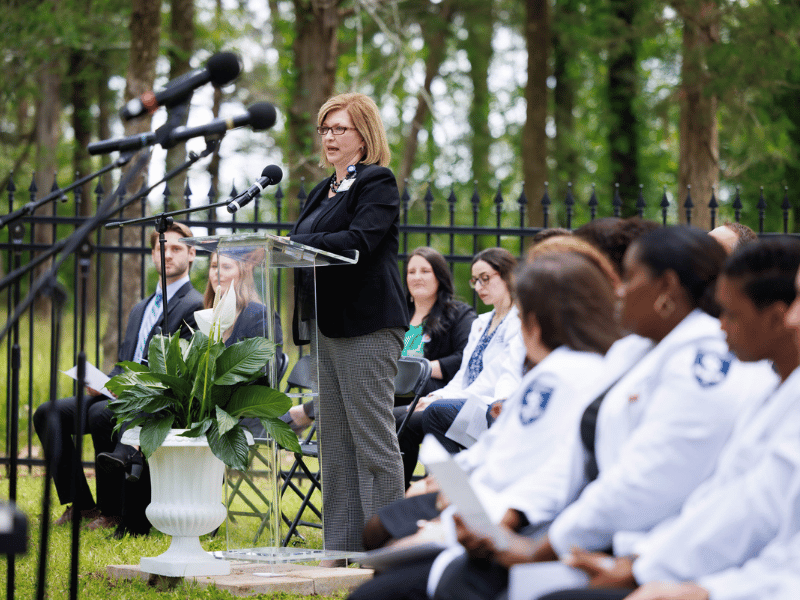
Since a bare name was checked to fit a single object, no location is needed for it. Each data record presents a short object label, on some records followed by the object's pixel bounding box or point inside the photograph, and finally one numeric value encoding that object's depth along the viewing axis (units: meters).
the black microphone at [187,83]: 5.05
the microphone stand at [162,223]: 7.94
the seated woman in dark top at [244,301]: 7.95
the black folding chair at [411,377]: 10.42
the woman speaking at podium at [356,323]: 7.86
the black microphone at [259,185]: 7.52
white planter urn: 7.93
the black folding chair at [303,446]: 9.82
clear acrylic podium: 7.68
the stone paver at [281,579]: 7.63
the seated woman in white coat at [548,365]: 4.15
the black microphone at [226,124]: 5.12
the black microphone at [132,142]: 5.09
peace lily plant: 7.67
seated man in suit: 10.88
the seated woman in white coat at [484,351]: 9.76
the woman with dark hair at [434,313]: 11.91
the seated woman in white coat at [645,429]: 3.71
